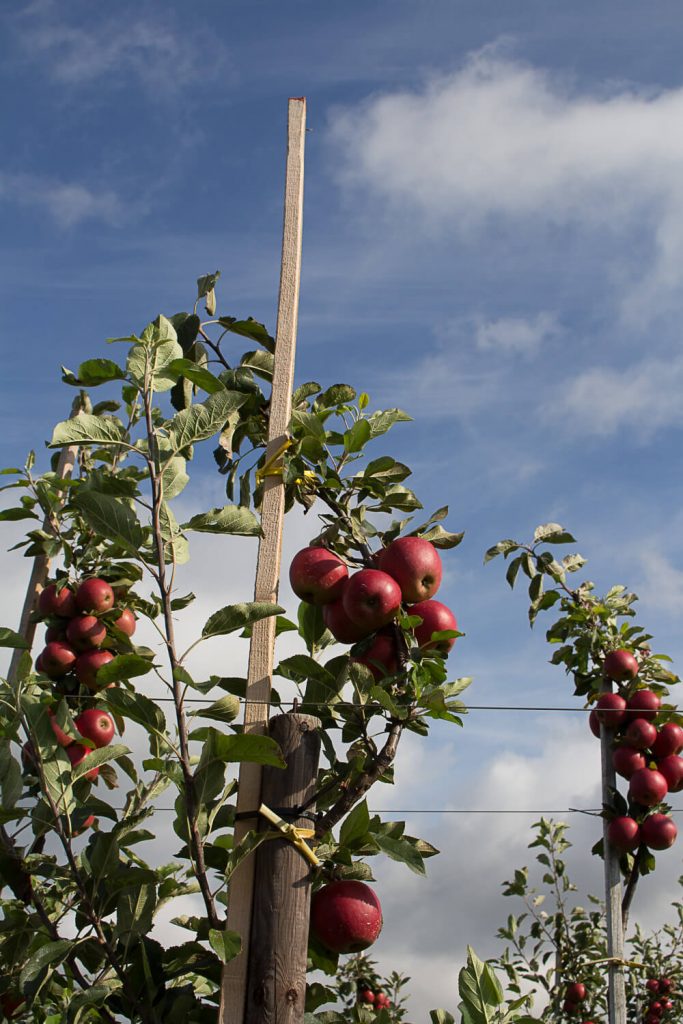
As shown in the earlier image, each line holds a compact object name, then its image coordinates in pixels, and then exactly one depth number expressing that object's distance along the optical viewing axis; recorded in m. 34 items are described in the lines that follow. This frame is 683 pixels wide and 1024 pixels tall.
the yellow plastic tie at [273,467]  2.09
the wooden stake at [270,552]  1.66
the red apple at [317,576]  2.08
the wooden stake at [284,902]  1.61
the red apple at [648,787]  4.04
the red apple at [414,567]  2.05
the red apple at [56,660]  2.94
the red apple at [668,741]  4.21
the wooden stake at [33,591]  3.17
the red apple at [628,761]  4.14
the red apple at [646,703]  4.20
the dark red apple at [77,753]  2.85
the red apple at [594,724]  4.39
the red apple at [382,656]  2.02
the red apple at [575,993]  5.64
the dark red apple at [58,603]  3.01
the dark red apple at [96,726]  2.93
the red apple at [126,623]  3.11
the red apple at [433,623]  2.02
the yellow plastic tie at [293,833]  1.69
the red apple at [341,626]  2.04
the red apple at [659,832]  4.01
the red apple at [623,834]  4.02
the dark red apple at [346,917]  1.75
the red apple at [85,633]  2.98
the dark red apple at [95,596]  2.99
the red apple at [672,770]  4.18
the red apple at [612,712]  4.22
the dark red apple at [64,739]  2.85
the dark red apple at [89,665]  2.94
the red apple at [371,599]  1.95
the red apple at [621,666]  4.28
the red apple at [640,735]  4.12
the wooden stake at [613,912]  3.75
